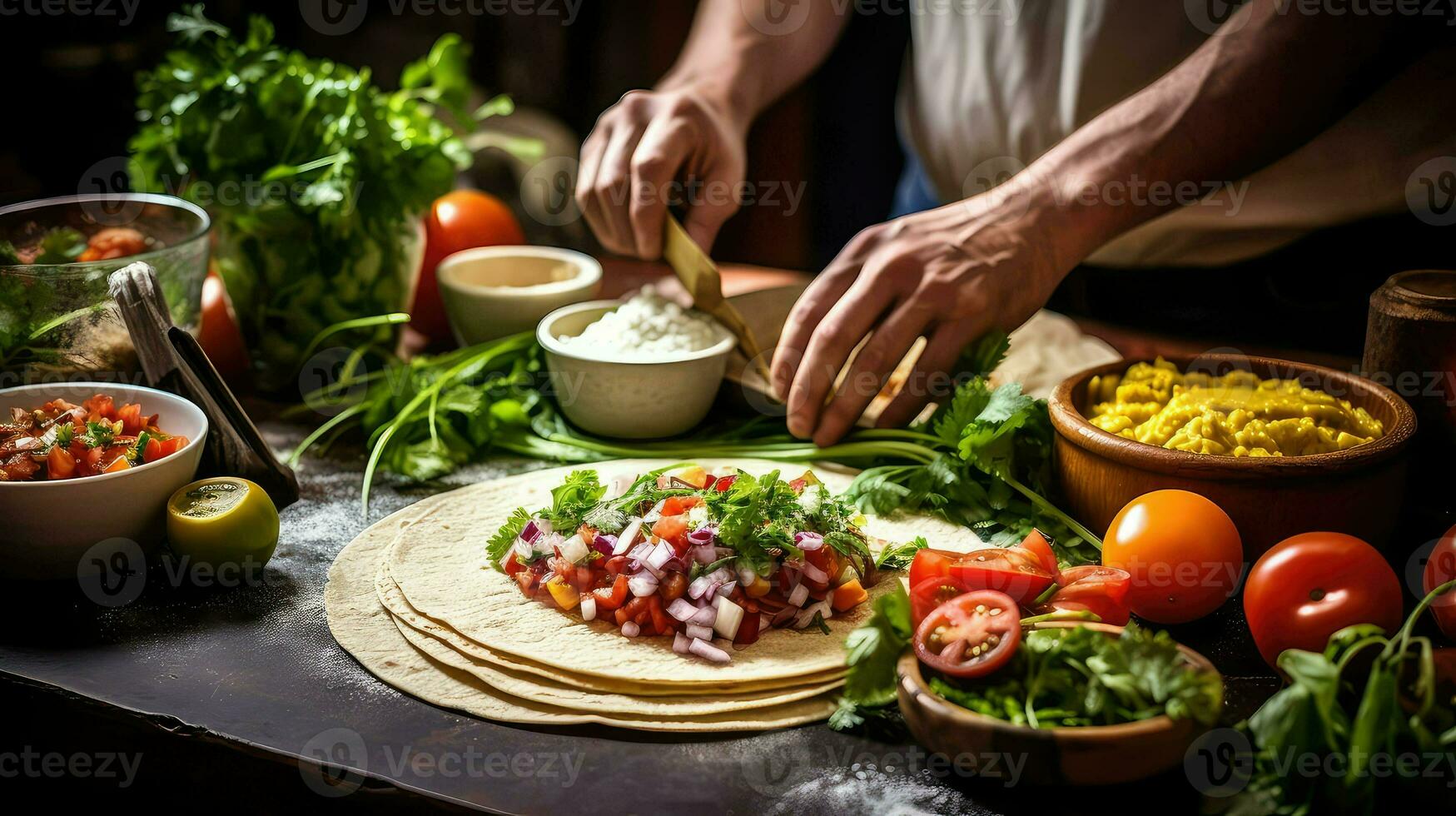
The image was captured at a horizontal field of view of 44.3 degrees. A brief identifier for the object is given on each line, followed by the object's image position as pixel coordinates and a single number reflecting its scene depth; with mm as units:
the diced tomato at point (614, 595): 826
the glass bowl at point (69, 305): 923
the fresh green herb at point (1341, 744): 682
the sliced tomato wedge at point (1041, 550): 824
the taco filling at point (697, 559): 814
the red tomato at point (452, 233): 1228
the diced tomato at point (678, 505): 846
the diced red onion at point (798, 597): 826
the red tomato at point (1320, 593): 769
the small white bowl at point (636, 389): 1017
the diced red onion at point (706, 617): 805
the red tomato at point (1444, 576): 784
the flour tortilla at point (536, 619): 788
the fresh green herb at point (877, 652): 743
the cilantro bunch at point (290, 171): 1063
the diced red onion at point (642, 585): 817
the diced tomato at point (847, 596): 836
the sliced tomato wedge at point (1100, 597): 799
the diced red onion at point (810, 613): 826
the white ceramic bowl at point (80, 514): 834
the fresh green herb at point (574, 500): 855
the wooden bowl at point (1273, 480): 820
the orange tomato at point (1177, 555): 805
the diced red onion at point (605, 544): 838
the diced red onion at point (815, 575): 829
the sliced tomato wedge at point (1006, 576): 796
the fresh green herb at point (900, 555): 874
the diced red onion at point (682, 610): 807
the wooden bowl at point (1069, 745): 695
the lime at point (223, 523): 851
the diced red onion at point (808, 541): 826
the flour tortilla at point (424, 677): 764
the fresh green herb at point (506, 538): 874
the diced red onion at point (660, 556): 815
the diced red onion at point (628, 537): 832
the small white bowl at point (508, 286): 1128
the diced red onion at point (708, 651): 794
